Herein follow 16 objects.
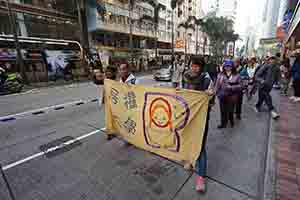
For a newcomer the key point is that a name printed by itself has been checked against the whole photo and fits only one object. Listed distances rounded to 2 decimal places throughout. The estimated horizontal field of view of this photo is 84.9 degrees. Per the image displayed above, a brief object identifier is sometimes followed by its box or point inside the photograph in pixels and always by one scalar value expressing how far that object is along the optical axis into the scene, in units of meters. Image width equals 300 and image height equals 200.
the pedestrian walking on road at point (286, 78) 7.38
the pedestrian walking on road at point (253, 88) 6.51
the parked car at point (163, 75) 14.02
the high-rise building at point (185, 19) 40.96
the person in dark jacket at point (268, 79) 4.75
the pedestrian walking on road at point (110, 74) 3.37
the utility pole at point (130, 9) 21.19
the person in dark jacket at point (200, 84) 2.10
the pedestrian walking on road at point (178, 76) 8.61
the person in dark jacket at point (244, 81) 4.66
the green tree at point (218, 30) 40.03
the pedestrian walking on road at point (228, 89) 3.80
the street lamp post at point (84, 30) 17.23
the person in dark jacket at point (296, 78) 6.26
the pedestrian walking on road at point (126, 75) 3.02
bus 12.09
